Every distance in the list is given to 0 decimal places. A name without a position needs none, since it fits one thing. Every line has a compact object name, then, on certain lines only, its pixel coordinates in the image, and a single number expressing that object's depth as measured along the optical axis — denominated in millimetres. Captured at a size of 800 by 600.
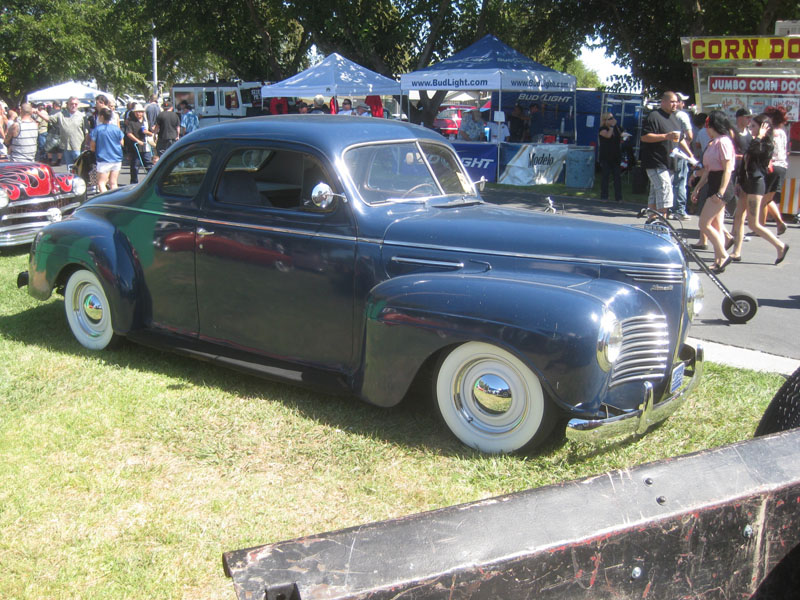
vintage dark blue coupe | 3660
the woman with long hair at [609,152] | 14547
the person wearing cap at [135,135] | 14430
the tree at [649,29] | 20250
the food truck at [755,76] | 13102
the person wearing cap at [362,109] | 18041
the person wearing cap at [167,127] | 15125
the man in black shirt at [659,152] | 9680
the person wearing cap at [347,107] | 18328
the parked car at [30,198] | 9445
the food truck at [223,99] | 29844
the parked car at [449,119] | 29859
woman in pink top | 8539
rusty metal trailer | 1456
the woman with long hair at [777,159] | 9877
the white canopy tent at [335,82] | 18906
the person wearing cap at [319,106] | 13984
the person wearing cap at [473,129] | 20688
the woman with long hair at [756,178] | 8844
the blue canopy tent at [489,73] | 17141
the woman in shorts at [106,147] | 11398
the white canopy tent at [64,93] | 32750
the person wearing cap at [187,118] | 17875
